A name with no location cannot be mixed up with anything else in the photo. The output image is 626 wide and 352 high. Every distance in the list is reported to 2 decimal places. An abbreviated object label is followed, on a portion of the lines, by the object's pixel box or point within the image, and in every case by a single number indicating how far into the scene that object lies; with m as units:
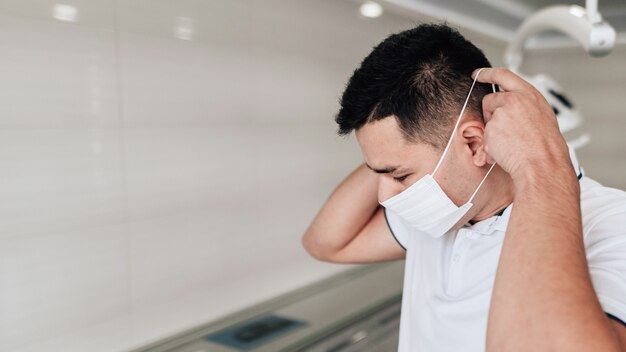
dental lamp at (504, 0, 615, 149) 1.47
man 0.73
